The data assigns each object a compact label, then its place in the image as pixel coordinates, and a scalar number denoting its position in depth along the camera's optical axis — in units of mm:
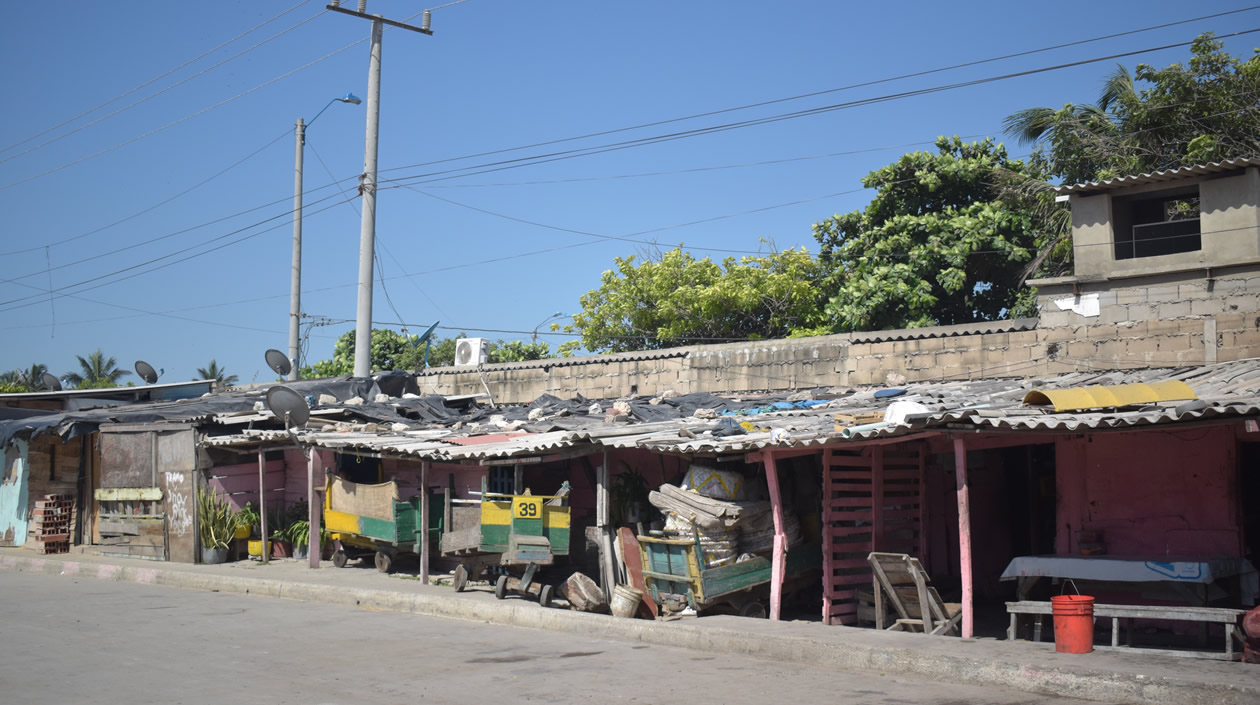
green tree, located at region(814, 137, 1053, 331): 25281
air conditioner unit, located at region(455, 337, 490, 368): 24438
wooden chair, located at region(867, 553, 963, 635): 10297
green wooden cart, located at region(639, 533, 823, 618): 11516
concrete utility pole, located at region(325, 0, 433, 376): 23281
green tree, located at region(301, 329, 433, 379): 42094
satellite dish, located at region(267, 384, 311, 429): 17234
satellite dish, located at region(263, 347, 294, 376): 26031
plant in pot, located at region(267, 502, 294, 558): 19297
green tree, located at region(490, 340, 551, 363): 40094
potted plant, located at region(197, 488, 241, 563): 19000
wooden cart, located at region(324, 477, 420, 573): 15516
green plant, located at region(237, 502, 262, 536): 19484
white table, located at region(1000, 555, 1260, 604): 9289
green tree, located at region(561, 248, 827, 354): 30625
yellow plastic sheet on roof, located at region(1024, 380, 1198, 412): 9484
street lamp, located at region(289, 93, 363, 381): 27312
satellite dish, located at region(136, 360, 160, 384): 27469
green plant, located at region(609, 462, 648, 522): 14039
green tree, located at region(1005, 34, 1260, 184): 20312
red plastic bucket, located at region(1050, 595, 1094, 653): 8641
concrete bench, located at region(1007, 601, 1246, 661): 8344
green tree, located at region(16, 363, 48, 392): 50906
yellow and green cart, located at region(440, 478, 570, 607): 13094
